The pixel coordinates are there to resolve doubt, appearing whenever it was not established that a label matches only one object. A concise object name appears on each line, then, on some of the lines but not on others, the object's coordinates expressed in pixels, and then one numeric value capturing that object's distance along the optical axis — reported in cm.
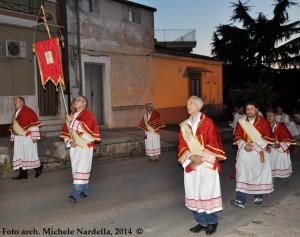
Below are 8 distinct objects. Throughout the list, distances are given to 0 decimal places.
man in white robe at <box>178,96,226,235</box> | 479
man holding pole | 624
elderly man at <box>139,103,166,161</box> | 1074
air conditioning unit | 1239
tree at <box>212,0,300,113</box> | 3394
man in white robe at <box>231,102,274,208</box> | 608
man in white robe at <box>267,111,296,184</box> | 755
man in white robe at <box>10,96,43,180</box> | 803
